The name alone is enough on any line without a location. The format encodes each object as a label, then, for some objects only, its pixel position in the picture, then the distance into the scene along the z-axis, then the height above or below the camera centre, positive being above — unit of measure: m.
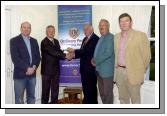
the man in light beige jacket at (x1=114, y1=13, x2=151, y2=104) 3.64 -0.06
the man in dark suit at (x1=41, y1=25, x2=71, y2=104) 4.26 -0.13
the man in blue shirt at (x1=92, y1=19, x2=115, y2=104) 3.89 -0.12
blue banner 4.20 +0.37
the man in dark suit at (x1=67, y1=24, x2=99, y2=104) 4.10 -0.18
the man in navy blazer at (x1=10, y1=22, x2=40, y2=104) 3.98 -0.11
